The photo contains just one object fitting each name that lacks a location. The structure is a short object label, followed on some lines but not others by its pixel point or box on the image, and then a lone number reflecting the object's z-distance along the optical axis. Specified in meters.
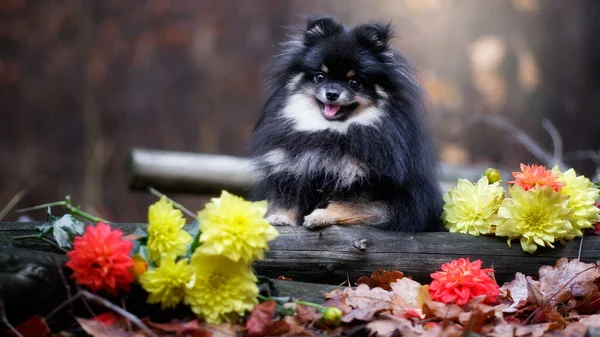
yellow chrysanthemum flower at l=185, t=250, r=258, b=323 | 2.38
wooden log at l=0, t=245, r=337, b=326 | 2.30
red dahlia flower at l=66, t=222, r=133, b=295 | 2.29
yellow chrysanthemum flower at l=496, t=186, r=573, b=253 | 3.14
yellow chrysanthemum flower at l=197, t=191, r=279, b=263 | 2.30
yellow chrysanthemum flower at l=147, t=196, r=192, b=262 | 2.46
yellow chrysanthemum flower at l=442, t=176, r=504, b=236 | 3.32
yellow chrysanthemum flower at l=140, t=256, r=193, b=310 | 2.35
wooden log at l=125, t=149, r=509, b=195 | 5.87
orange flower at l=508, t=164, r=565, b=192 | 3.20
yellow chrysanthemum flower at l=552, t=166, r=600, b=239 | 3.25
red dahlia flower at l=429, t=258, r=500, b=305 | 2.75
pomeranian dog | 3.37
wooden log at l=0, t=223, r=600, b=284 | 3.07
